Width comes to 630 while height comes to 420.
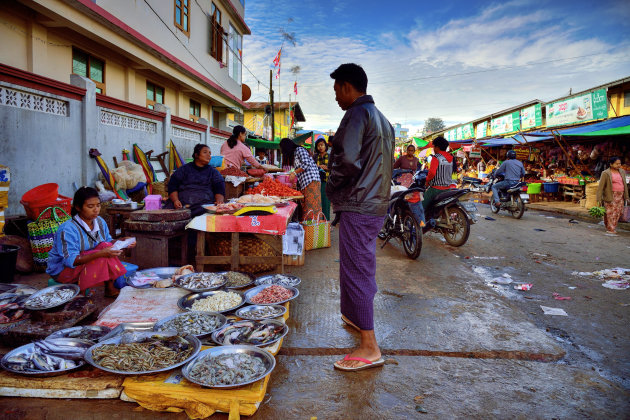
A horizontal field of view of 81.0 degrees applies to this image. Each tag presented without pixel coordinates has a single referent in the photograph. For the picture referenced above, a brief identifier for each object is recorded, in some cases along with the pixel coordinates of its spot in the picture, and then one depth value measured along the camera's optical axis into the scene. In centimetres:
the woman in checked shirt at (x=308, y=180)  687
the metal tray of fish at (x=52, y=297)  306
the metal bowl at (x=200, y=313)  291
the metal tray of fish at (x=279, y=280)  420
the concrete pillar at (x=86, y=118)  657
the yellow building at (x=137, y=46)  720
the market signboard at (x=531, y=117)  1809
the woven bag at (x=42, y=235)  486
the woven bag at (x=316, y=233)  648
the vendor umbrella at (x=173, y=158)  1053
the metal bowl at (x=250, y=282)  405
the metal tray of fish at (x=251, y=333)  282
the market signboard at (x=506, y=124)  2031
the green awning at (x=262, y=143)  1620
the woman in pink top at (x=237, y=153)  775
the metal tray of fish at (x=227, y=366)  228
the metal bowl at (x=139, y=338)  232
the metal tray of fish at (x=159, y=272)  418
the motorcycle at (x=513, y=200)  1148
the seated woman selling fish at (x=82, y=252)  360
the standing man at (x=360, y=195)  278
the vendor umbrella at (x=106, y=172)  692
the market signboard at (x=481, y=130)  2511
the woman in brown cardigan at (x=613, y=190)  890
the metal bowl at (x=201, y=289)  372
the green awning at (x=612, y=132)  1065
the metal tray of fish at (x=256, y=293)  359
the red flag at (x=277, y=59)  1988
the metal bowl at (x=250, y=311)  326
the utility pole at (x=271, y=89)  2238
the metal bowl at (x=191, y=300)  339
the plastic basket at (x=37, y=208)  493
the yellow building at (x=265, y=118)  2983
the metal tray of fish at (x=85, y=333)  276
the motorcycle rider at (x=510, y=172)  1171
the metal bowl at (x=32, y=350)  234
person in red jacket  685
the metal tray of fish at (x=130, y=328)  283
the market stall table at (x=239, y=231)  464
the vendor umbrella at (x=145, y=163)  864
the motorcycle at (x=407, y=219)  611
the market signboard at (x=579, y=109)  1394
